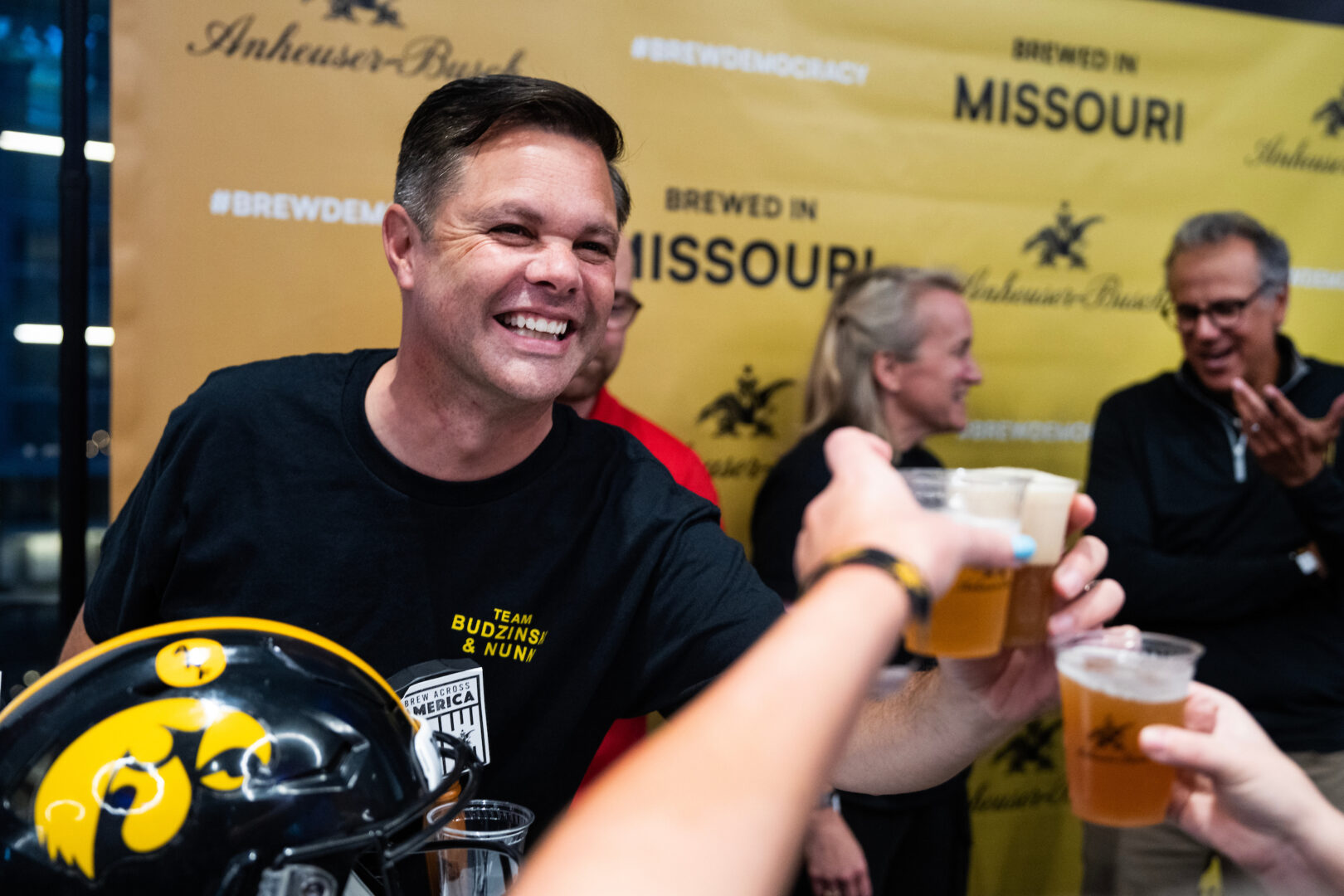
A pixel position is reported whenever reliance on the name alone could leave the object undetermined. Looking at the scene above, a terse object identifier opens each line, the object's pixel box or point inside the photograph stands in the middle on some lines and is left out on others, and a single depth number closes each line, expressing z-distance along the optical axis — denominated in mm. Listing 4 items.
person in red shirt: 2572
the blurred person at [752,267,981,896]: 2557
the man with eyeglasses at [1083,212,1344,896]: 2791
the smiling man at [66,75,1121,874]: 1583
